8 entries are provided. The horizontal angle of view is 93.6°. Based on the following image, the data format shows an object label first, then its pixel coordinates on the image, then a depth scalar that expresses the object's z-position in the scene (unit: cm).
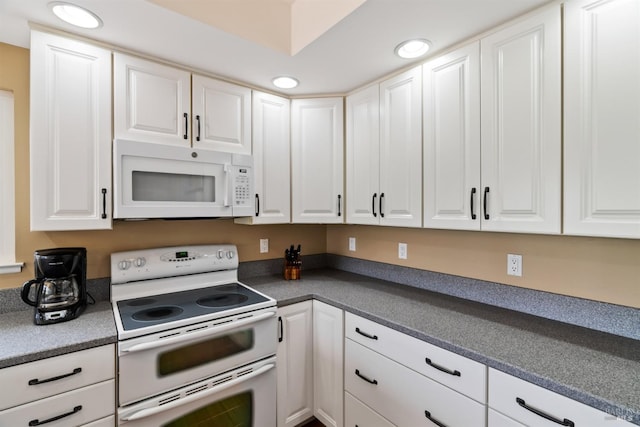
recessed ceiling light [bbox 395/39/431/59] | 155
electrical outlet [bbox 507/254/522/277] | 158
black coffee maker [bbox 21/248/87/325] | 138
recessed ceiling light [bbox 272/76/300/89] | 199
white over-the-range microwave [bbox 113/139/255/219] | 157
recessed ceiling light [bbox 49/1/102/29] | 128
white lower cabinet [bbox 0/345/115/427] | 110
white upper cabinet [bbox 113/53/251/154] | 161
